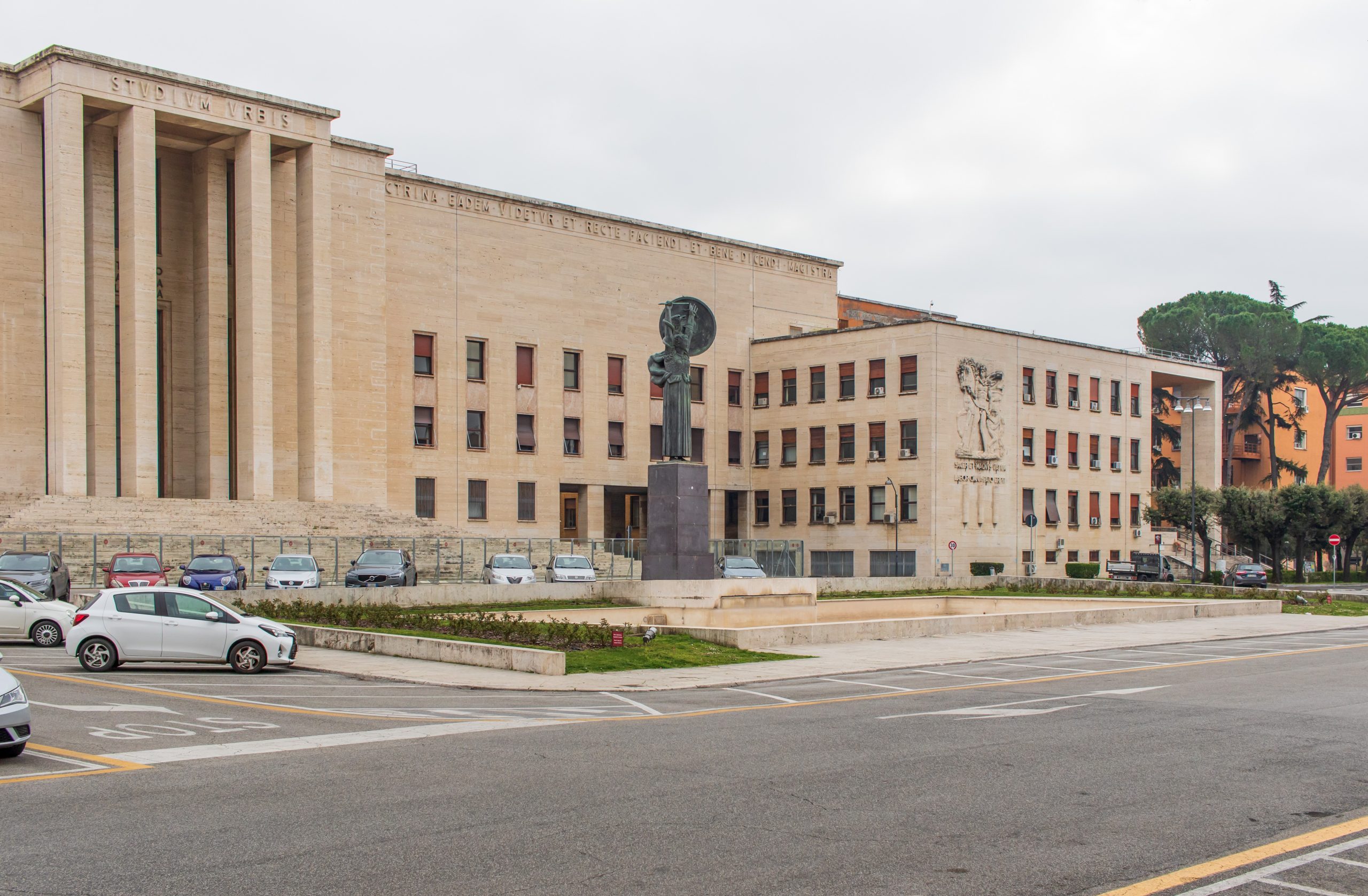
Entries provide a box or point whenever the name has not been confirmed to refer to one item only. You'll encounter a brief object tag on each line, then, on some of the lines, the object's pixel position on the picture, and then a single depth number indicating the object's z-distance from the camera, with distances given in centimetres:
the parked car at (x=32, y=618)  2605
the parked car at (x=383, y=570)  3841
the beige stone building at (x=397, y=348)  4950
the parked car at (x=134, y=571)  3344
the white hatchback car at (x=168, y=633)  2106
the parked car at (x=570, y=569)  4366
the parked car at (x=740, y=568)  4731
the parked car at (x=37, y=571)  3081
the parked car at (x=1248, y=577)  6116
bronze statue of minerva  3569
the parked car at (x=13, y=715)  1184
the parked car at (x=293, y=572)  3688
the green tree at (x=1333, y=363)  9600
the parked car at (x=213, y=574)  3516
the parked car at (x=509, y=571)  4159
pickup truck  6322
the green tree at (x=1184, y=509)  7294
